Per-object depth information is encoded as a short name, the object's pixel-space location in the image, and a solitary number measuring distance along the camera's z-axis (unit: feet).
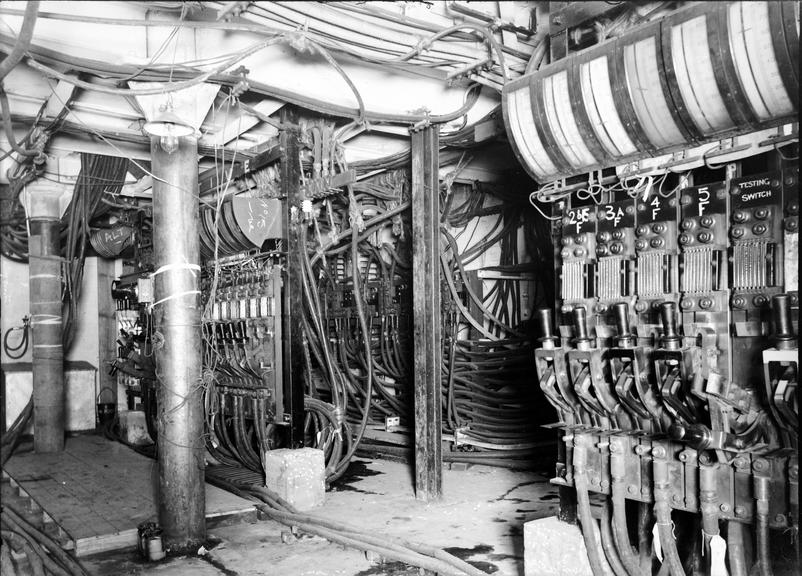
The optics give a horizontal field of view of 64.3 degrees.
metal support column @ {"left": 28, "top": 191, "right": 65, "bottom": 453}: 22.57
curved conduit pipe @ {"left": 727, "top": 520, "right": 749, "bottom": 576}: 8.07
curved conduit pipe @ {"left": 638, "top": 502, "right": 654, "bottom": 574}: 9.12
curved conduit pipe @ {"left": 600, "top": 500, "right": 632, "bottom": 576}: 9.15
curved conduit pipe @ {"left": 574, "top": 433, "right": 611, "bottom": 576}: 9.12
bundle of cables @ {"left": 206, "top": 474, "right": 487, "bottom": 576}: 10.58
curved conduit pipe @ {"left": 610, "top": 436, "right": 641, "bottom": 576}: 9.00
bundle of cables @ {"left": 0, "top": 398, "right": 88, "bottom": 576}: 11.85
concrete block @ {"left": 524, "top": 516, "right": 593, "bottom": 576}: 9.50
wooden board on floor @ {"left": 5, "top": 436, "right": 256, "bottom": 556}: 13.07
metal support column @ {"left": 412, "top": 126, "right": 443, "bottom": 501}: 15.39
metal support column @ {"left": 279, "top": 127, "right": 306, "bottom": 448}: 15.88
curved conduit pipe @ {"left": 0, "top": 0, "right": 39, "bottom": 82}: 7.09
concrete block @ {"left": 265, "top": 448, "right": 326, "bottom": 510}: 14.52
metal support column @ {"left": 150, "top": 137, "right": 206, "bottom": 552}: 12.32
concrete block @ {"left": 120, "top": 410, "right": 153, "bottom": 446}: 24.56
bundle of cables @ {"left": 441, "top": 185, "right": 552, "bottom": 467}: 18.97
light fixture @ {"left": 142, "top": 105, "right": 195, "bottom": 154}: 11.77
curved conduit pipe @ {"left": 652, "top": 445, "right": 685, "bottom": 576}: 8.50
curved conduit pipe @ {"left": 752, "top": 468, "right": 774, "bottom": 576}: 7.68
